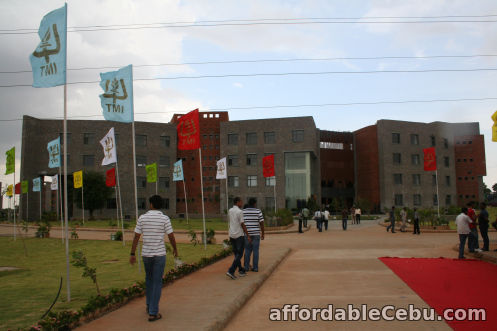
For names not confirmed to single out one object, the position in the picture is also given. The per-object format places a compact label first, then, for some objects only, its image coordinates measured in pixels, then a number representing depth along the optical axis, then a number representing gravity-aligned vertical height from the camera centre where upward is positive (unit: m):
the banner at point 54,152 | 19.59 +2.18
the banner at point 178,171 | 35.03 +1.76
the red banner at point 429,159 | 30.33 +1.82
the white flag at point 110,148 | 14.12 +1.62
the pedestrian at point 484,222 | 14.09 -1.49
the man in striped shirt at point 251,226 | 9.98 -0.93
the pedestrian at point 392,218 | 26.20 -2.25
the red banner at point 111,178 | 30.62 +1.22
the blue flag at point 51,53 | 7.90 +2.88
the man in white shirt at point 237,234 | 9.35 -1.07
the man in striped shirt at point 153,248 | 5.91 -0.86
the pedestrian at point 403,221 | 27.39 -2.56
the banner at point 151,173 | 35.12 +1.72
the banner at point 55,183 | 31.83 +1.00
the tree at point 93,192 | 54.94 +0.33
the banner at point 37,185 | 34.47 +0.98
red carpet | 6.46 -2.21
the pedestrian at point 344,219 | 30.54 -2.55
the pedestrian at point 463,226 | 12.93 -1.46
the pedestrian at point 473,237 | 13.31 -1.89
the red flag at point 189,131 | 13.95 +2.12
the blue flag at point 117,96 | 10.49 +2.59
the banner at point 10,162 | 20.67 +1.83
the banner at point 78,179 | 29.27 +1.15
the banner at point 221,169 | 28.79 +1.55
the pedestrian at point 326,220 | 30.25 -2.56
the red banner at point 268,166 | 30.05 +1.70
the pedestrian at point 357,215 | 39.38 -2.94
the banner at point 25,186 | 32.13 +0.84
